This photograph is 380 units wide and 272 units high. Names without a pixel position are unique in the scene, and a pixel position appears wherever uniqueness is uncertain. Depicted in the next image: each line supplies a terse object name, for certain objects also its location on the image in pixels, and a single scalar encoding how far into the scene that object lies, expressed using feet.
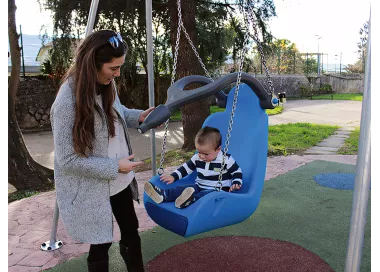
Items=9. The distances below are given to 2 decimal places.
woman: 5.58
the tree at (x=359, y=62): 71.82
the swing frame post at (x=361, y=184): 4.89
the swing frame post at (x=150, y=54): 10.63
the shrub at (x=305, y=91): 56.34
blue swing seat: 6.85
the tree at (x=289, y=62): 58.49
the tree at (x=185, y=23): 19.29
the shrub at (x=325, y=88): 61.77
